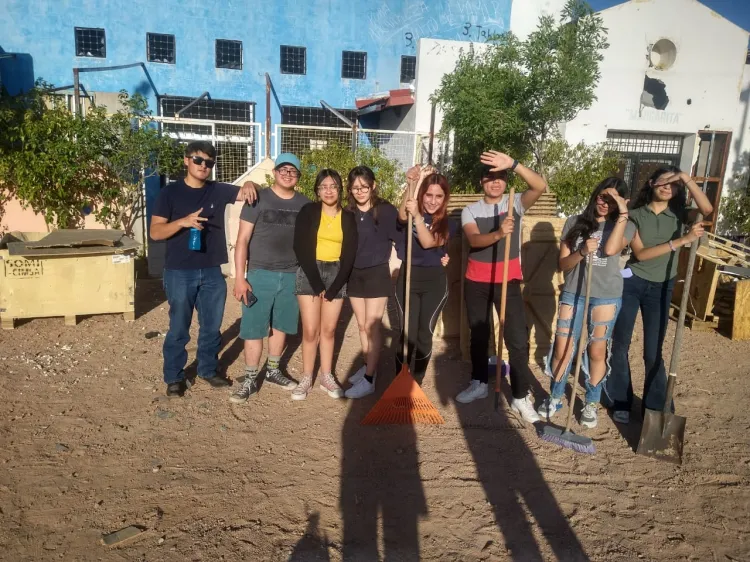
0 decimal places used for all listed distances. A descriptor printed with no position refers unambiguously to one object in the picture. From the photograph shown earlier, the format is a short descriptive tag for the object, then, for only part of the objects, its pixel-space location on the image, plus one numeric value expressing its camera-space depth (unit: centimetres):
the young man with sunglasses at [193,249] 419
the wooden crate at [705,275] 697
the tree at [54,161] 891
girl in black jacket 414
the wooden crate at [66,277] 628
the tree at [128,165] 997
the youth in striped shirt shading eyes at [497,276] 418
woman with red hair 416
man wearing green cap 423
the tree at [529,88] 1104
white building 1238
